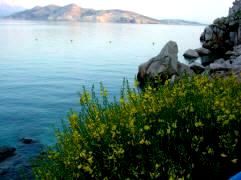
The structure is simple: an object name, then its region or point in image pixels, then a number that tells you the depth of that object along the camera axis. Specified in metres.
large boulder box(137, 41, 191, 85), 31.77
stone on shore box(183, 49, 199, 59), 55.83
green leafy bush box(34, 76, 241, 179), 7.38
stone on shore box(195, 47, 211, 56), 56.06
